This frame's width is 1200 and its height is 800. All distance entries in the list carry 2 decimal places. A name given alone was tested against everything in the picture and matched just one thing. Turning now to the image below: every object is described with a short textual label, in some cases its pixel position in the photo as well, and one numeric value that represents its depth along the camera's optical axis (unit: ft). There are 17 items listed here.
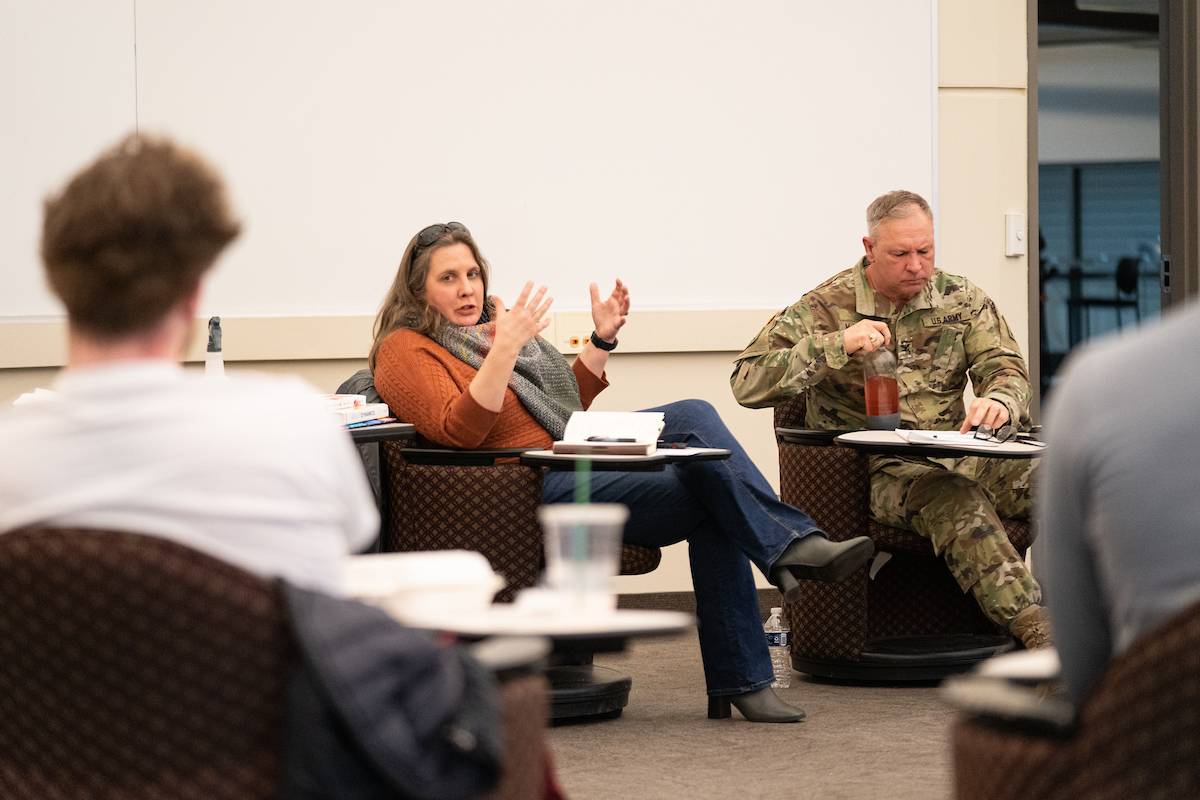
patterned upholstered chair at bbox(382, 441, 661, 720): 23.32
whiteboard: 31.63
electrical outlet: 33.09
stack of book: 22.66
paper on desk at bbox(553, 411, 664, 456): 21.91
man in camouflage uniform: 25.35
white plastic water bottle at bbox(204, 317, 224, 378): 22.89
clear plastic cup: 10.80
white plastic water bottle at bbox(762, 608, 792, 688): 27.89
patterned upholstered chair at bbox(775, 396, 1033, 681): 26.35
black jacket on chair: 8.76
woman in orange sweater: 23.47
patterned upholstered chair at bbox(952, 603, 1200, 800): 8.22
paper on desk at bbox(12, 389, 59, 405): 19.84
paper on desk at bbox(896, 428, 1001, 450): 23.09
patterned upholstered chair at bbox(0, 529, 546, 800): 8.87
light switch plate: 35.78
